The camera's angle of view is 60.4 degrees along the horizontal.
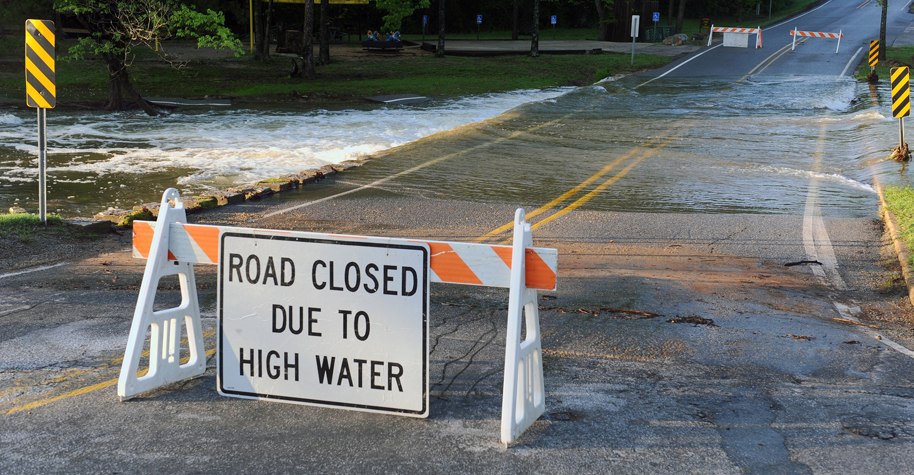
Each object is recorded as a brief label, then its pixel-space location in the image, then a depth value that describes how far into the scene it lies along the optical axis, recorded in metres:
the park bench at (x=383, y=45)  44.72
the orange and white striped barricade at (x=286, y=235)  3.97
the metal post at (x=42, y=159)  9.14
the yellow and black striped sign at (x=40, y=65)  9.26
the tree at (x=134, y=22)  18.64
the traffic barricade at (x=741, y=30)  45.25
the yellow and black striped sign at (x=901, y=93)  15.23
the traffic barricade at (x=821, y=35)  42.56
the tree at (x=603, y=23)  57.66
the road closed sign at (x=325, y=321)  4.11
